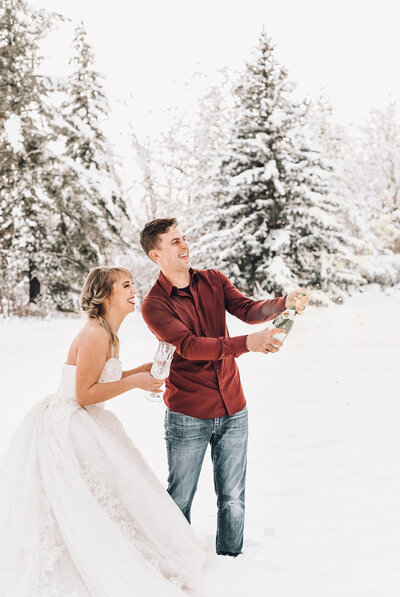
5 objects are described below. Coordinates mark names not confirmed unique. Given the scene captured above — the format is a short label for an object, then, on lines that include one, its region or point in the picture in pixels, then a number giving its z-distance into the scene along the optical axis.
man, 3.50
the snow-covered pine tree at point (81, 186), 22.94
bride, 3.00
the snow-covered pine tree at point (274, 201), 20.58
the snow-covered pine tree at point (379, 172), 33.56
